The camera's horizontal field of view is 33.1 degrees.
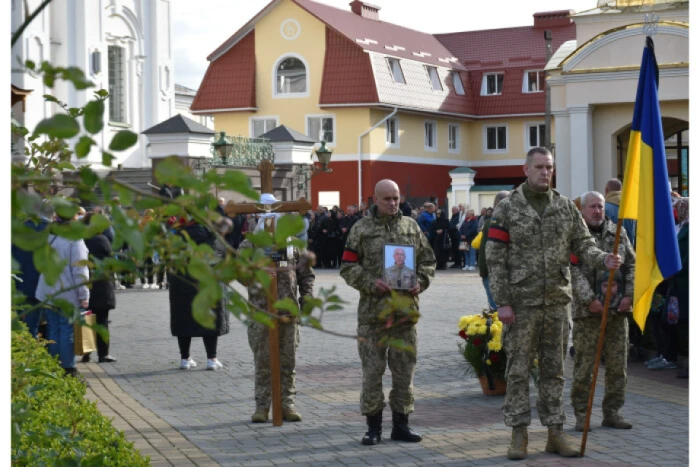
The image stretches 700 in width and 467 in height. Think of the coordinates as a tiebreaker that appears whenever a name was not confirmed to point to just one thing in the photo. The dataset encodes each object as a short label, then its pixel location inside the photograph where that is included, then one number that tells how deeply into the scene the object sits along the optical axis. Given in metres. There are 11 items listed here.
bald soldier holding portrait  8.27
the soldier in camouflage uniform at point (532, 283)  7.70
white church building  35.62
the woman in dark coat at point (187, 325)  12.02
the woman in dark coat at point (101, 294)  12.62
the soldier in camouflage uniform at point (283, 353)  9.23
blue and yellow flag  7.63
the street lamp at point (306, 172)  31.66
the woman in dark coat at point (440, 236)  30.50
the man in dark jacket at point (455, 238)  30.95
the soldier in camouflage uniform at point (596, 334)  8.63
